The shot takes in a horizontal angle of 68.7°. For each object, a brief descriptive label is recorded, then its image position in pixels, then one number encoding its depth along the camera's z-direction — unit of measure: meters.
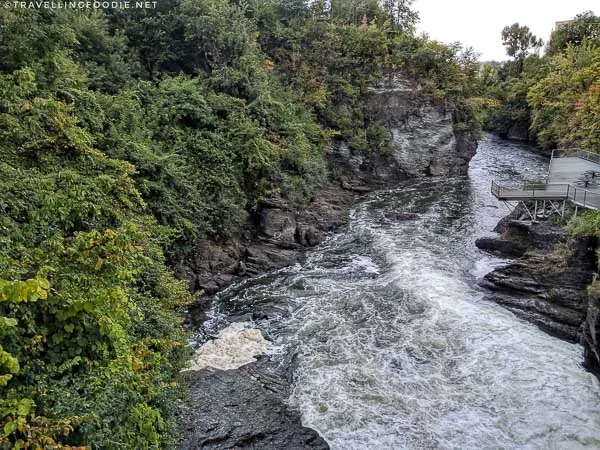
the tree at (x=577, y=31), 49.44
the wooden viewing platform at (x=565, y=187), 17.64
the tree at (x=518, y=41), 65.69
